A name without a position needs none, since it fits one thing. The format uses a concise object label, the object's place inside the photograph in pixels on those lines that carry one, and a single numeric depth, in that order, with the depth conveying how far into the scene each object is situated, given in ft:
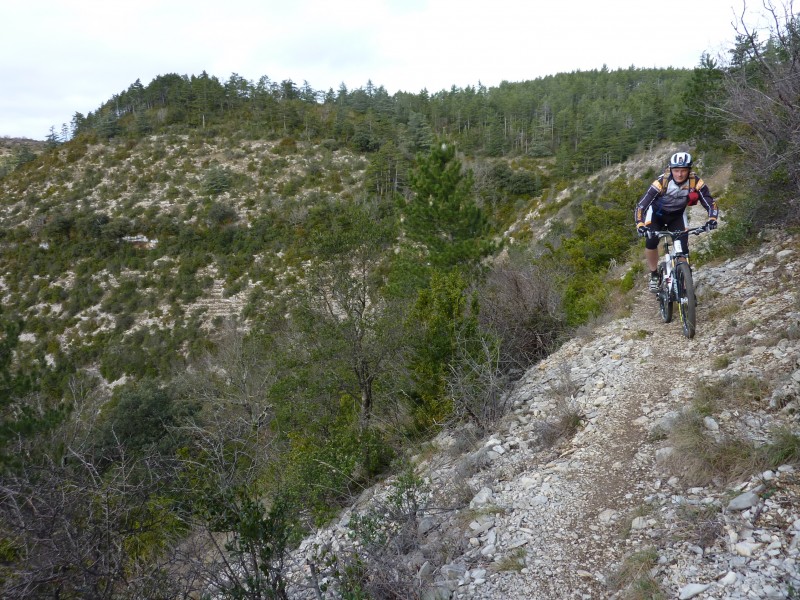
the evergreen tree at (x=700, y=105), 60.54
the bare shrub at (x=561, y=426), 13.23
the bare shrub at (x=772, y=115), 15.25
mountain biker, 15.07
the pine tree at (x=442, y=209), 42.88
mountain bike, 15.01
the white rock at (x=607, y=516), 9.18
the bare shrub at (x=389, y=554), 8.84
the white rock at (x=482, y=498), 11.30
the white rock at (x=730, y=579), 6.74
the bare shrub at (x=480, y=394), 16.25
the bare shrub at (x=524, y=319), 23.31
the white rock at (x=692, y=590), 6.82
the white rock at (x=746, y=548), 7.10
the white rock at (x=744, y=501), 7.89
